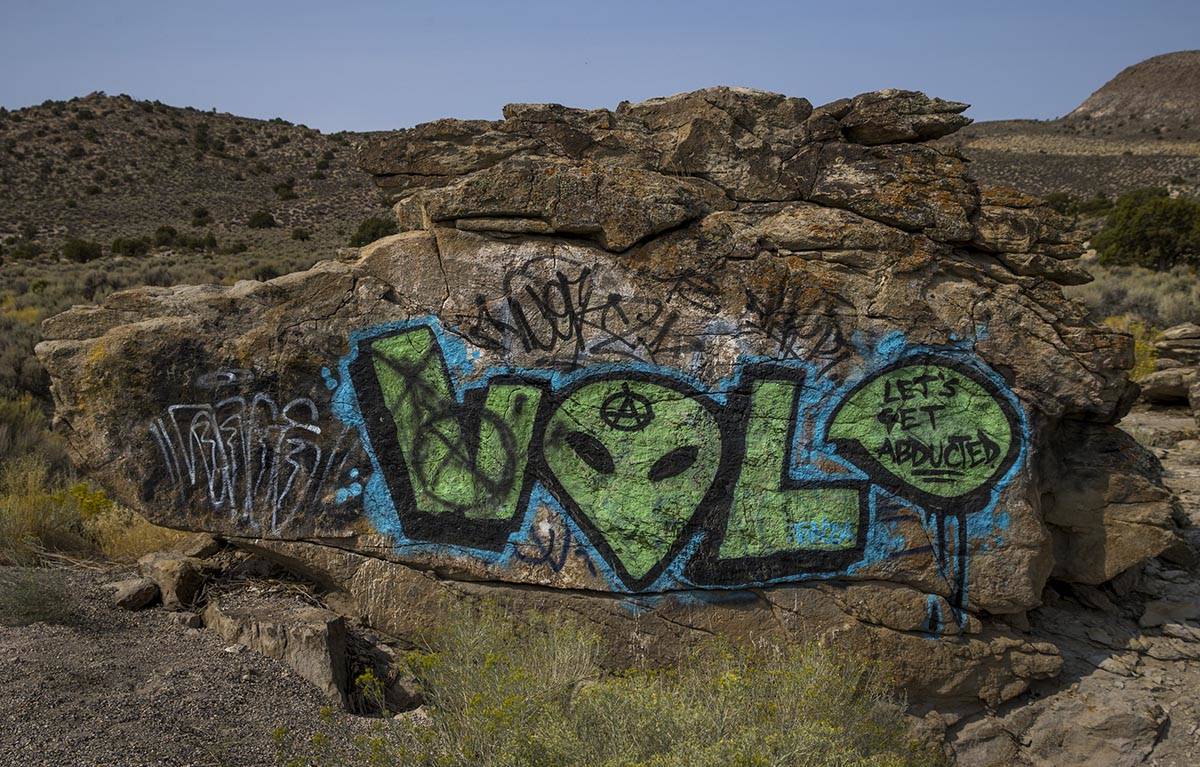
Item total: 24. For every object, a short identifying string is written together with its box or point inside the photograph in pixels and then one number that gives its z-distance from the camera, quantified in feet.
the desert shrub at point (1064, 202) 82.64
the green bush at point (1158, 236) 58.90
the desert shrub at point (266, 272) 58.20
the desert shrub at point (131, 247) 71.26
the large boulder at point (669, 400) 15.79
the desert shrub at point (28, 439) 25.98
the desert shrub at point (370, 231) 66.08
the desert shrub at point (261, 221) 84.79
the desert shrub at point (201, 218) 84.06
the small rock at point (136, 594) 16.90
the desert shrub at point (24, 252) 69.26
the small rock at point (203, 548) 18.38
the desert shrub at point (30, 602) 15.97
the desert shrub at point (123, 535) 19.97
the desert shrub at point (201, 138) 100.22
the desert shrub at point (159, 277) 53.83
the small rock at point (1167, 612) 18.12
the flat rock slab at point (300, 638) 14.55
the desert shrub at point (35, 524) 19.47
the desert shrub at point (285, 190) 92.84
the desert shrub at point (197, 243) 74.18
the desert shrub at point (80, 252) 69.05
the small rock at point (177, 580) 17.08
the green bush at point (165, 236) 75.25
